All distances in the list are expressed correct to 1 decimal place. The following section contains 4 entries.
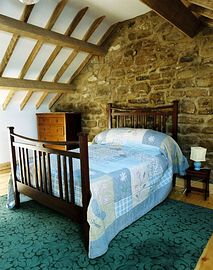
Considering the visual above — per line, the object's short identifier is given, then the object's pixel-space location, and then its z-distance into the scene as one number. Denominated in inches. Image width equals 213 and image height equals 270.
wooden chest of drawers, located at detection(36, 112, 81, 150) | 189.8
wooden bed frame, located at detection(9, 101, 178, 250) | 75.2
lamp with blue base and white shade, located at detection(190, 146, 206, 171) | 122.5
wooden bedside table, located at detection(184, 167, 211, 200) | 120.0
